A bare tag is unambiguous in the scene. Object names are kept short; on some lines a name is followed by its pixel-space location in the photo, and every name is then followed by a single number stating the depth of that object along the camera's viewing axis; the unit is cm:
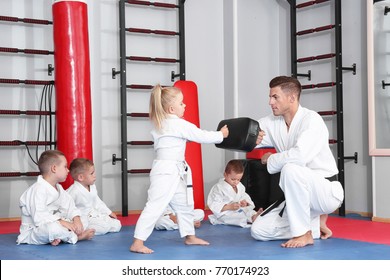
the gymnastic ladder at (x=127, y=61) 640
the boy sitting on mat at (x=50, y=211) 427
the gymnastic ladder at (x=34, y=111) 590
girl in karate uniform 392
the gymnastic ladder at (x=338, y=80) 632
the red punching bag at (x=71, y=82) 562
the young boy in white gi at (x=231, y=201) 533
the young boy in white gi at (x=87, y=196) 483
